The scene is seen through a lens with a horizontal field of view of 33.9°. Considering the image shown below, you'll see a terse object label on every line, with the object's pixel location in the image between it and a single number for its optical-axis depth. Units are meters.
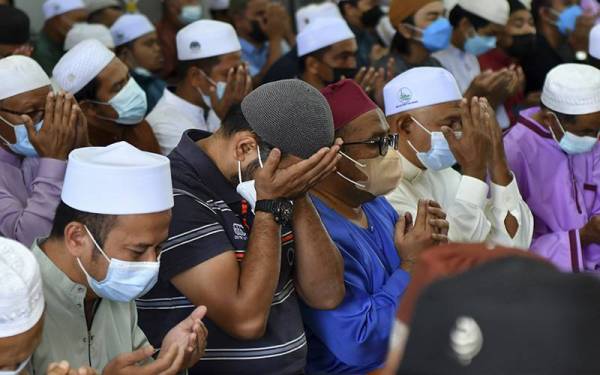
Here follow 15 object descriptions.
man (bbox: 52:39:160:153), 4.08
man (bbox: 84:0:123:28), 6.17
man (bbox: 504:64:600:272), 3.99
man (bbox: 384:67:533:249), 3.49
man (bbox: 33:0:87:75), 5.72
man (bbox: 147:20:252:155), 4.61
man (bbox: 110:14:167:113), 5.66
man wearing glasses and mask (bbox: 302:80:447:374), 2.84
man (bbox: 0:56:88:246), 3.11
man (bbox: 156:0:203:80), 6.54
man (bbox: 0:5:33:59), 4.55
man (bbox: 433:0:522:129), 5.90
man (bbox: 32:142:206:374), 2.36
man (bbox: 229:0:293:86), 6.91
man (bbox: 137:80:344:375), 2.54
